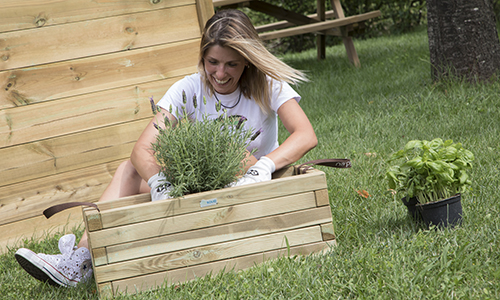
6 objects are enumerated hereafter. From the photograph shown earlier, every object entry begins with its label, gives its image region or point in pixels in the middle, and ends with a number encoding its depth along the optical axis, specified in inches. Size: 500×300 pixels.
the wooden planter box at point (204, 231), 224.2
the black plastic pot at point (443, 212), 230.4
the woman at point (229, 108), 231.8
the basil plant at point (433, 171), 228.6
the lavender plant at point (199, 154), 224.8
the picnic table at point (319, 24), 473.7
